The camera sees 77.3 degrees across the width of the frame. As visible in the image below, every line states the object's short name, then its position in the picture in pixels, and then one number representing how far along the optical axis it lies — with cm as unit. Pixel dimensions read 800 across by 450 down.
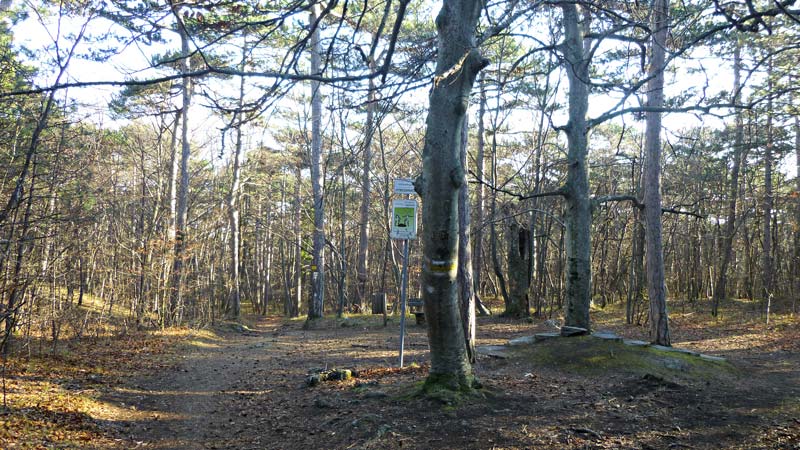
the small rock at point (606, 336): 793
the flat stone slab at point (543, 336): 866
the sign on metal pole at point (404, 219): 811
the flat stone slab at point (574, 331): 845
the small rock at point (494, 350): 822
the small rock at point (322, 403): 618
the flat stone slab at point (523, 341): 880
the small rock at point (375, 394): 609
